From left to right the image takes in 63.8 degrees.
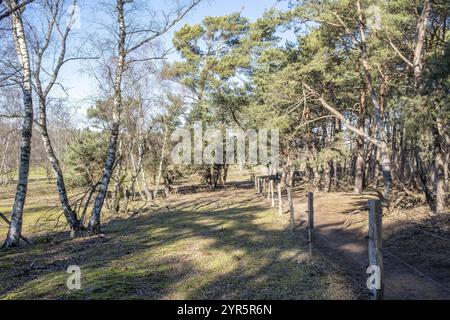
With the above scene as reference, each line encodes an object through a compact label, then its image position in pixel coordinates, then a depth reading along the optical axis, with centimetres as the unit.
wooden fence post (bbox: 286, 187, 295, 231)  1178
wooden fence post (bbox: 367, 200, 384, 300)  506
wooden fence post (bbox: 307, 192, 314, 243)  894
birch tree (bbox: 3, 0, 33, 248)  964
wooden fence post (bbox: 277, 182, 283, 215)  1493
